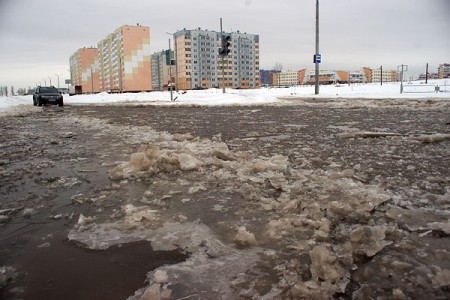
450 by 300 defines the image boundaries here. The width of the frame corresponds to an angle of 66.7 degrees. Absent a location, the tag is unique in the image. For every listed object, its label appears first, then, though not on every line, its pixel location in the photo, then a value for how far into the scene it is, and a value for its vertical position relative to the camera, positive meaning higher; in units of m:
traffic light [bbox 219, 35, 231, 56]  28.75 +4.82
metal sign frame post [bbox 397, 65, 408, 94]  23.95 +2.15
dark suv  27.70 +0.80
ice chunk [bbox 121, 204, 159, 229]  2.74 -0.93
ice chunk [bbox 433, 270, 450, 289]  1.81 -0.96
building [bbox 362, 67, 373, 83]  142.88 +11.63
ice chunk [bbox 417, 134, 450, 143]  5.94 -0.67
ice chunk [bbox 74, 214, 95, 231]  2.69 -0.95
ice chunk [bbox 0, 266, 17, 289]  1.96 -0.99
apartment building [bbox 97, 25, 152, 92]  97.00 +14.51
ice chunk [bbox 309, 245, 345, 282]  1.91 -0.94
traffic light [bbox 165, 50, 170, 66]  24.20 +3.45
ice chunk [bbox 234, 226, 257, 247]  2.37 -0.94
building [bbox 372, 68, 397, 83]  188.07 +14.18
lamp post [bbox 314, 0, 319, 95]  27.27 +4.33
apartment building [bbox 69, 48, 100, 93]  137.50 +15.77
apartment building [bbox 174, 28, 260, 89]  125.94 +16.61
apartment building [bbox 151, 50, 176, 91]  145.60 +15.34
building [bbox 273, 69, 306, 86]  182.00 +12.87
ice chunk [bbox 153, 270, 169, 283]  1.95 -0.99
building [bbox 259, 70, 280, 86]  165.80 +12.43
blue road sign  28.42 +3.61
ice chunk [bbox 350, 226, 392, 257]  2.19 -0.93
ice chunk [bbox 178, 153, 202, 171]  4.48 -0.78
